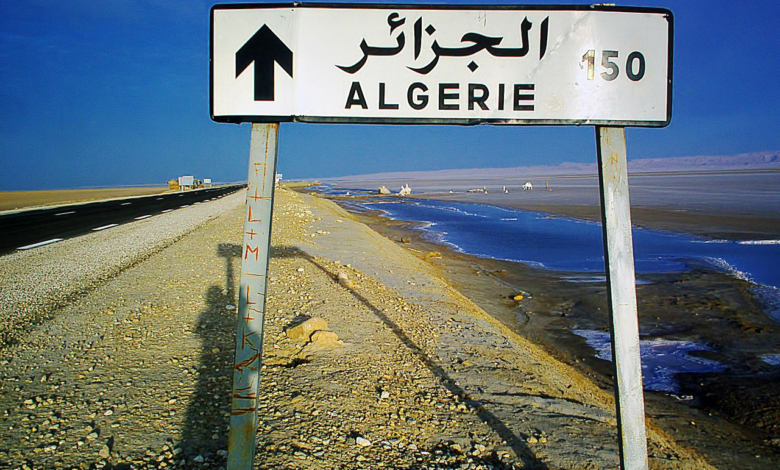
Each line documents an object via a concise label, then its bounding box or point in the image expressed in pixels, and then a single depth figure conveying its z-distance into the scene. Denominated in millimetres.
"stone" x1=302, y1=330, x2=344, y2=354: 4480
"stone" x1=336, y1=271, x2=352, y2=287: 7186
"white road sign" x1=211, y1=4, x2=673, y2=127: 1942
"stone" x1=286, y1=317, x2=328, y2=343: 4668
